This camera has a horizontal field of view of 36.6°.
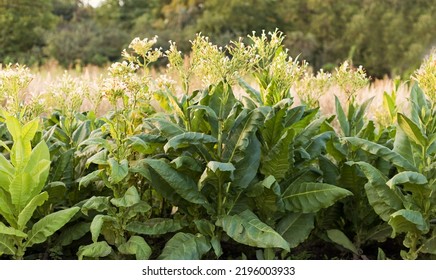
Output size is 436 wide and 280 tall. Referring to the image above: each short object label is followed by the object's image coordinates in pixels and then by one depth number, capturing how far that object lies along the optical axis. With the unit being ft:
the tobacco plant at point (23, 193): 11.16
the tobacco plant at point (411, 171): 11.19
